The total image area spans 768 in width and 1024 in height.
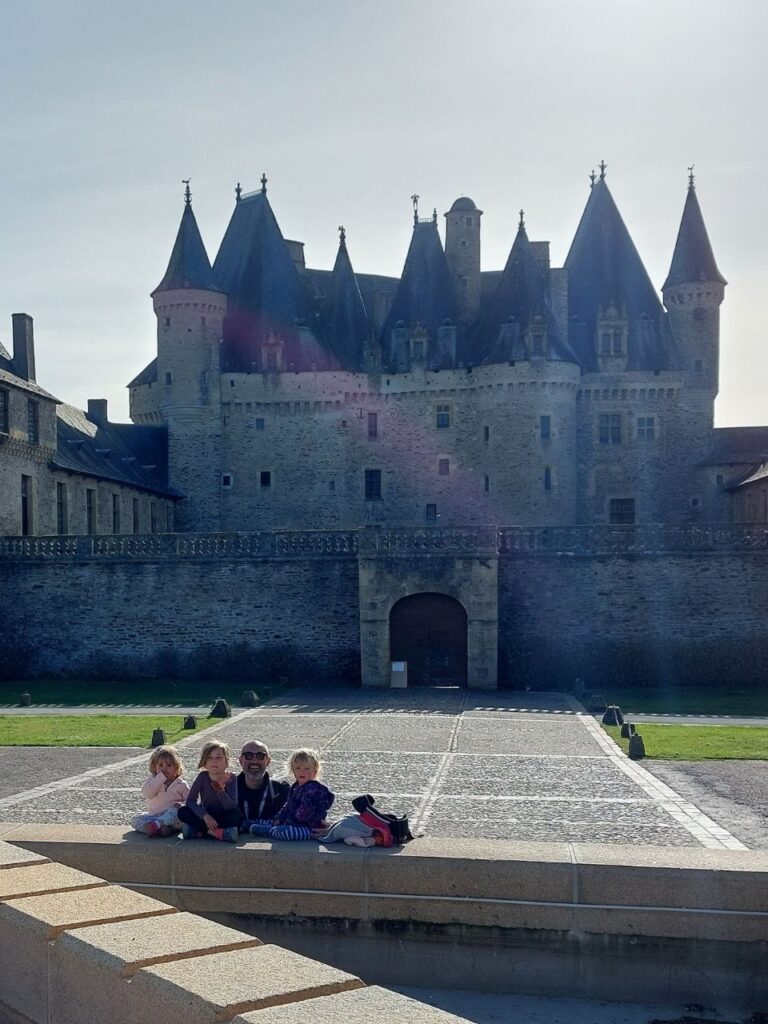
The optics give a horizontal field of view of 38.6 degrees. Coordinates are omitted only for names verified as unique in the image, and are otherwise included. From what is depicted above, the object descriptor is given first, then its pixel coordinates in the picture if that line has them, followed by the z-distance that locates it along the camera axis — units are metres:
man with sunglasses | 8.78
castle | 43.94
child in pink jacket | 8.31
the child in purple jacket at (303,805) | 8.27
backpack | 7.80
